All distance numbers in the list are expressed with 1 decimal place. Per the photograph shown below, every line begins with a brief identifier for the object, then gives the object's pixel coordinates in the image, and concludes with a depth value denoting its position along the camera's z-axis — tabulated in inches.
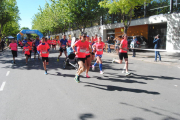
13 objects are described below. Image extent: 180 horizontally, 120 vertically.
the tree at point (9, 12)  1305.4
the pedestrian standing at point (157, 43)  468.0
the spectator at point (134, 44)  599.9
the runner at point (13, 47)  465.0
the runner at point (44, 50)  325.0
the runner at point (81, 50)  251.9
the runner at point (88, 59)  277.0
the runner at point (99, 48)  323.9
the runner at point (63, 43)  453.7
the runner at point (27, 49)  464.8
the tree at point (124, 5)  593.9
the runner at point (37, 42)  565.5
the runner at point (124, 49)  302.4
